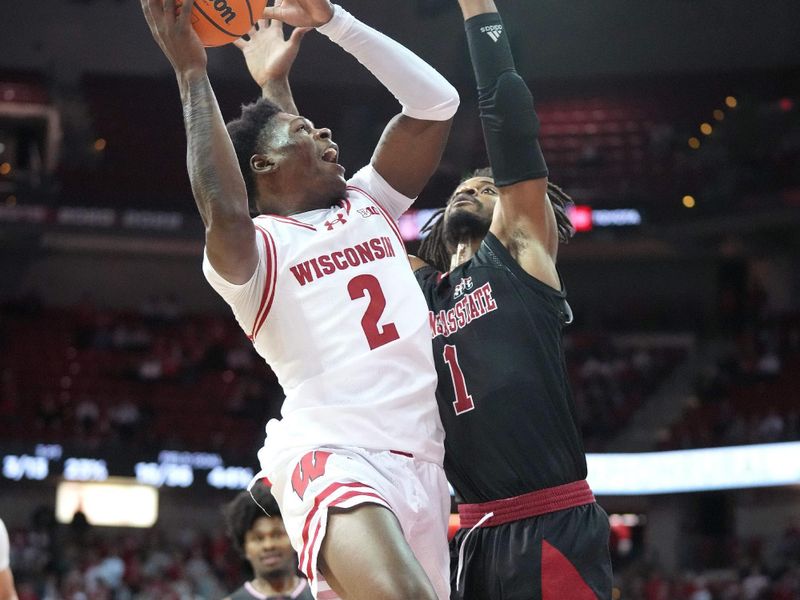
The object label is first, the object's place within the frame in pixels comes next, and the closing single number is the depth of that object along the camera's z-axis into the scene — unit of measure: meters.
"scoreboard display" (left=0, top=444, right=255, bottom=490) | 17.19
